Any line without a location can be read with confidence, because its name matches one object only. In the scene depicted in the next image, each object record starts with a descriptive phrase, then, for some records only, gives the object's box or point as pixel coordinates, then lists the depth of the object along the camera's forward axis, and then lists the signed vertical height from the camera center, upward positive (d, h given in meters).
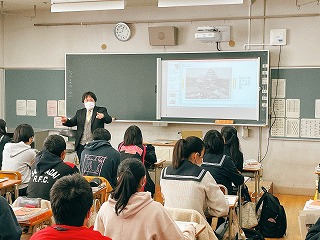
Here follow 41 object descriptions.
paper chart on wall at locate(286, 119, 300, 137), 7.68 -0.46
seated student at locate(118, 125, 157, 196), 5.32 -0.55
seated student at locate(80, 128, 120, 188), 5.02 -0.65
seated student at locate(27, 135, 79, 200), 4.04 -0.60
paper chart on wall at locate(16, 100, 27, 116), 9.18 -0.22
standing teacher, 6.93 -0.35
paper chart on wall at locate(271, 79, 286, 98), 7.68 +0.14
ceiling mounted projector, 7.62 +0.95
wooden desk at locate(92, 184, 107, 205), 4.36 -0.86
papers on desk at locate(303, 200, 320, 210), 3.68 -0.80
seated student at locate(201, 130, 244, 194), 4.62 -0.61
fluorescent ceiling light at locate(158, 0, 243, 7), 6.70 +1.29
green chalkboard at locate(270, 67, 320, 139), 7.55 +0.06
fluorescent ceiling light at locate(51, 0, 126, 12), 7.24 +1.33
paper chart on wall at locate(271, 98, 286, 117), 7.72 -0.15
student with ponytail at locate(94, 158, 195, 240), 2.67 -0.64
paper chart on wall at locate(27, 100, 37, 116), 9.10 -0.23
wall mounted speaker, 7.98 +0.97
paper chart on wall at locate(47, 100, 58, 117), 8.98 -0.21
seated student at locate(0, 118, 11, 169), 5.81 -0.49
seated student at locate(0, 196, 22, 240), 2.77 -0.72
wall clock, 8.38 +1.08
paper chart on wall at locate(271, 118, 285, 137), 7.75 -0.46
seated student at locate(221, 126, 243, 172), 5.50 -0.56
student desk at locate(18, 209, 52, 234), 3.43 -0.87
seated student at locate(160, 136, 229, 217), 3.76 -0.67
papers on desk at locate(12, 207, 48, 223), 3.43 -0.82
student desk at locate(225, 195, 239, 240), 3.95 -0.85
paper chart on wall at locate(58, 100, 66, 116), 8.93 -0.21
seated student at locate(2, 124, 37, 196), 5.30 -0.64
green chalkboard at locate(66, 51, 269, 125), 8.26 +0.25
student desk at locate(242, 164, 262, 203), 5.86 -0.89
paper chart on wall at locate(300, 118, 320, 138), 7.57 -0.46
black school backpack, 5.40 -1.33
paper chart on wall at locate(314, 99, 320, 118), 7.54 -0.18
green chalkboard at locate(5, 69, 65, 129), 8.95 +0.09
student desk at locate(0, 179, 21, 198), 4.64 -0.85
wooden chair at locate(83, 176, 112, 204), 4.52 -0.87
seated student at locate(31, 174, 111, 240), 2.03 -0.48
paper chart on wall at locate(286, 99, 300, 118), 7.65 -0.17
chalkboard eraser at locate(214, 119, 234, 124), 7.81 -0.38
